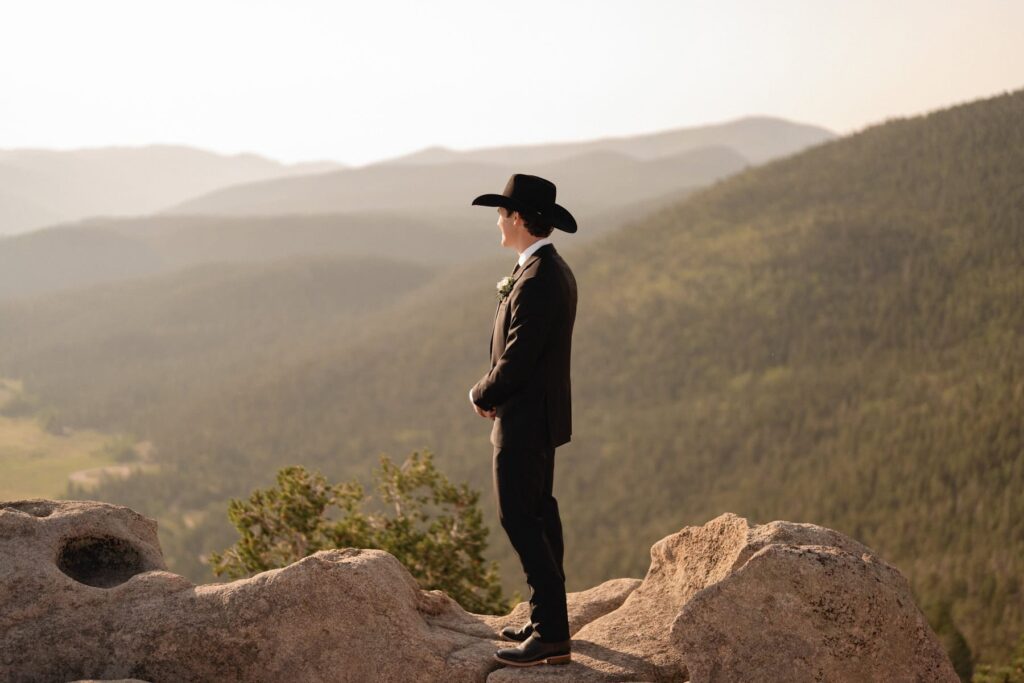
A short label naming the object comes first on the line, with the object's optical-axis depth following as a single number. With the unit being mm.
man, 7664
